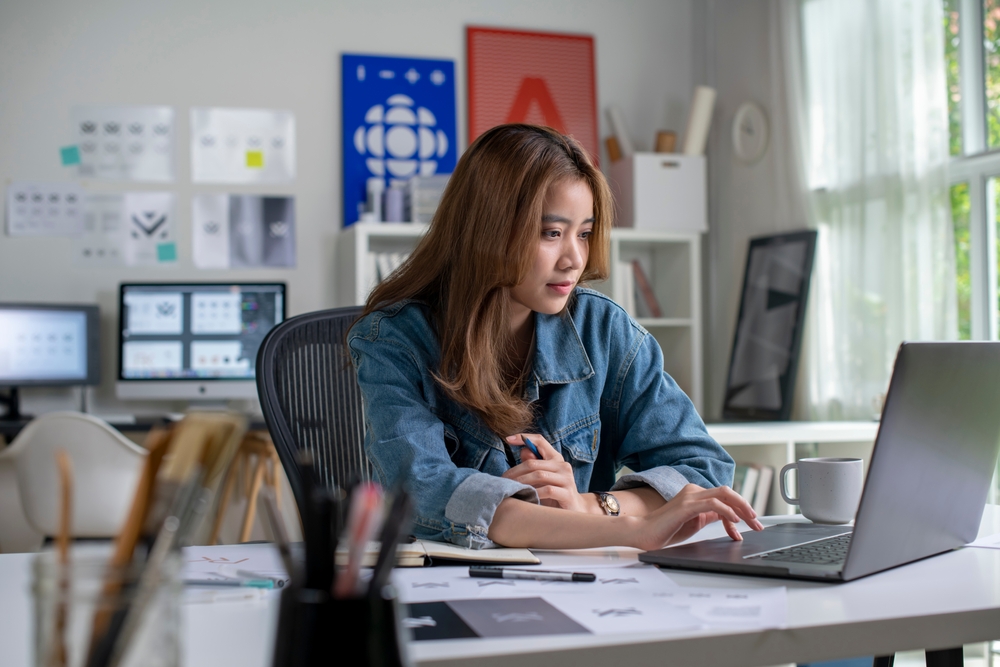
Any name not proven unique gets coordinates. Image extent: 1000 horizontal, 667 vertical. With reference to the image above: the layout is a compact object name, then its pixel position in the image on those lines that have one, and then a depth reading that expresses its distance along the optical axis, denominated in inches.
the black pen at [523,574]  33.3
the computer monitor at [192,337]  126.3
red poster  144.3
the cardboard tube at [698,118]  142.0
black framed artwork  126.2
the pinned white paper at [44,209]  127.0
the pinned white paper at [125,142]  130.2
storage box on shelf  138.4
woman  48.6
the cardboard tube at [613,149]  146.0
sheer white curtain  108.3
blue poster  138.6
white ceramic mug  45.1
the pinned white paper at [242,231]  134.3
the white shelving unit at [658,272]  126.9
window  106.3
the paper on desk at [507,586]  31.4
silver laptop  30.7
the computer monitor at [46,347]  120.3
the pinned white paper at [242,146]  134.3
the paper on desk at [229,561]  35.7
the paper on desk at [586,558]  36.8
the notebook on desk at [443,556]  36.5
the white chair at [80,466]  99.3
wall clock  139.7
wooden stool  119.0
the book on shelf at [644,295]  141.8
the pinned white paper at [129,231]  130.5
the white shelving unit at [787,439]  105.8
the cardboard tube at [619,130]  145.8
